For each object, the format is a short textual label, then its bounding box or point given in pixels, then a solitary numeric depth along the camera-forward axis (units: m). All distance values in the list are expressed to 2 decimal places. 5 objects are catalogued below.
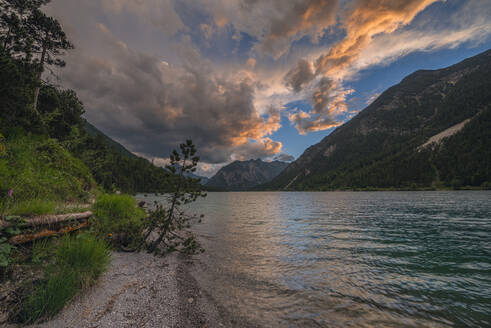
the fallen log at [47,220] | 4.98
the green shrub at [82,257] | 5.33
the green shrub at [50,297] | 3.83
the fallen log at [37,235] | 4.95
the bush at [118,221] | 9.98
